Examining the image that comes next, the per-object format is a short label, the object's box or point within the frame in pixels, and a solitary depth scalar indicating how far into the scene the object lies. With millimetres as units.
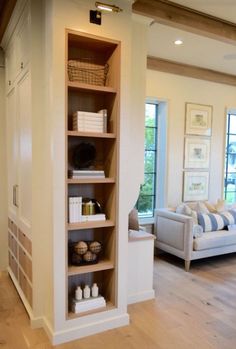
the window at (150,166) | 4609
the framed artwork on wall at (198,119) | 4656
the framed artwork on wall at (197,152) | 4691
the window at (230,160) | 5414
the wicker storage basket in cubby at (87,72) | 2350
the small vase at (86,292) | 2494
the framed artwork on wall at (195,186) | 4715
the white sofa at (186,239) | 3813
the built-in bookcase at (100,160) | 2361
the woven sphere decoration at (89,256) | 2430
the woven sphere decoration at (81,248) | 2391
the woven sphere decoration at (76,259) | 2416
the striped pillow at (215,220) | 4090
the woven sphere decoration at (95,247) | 2455
